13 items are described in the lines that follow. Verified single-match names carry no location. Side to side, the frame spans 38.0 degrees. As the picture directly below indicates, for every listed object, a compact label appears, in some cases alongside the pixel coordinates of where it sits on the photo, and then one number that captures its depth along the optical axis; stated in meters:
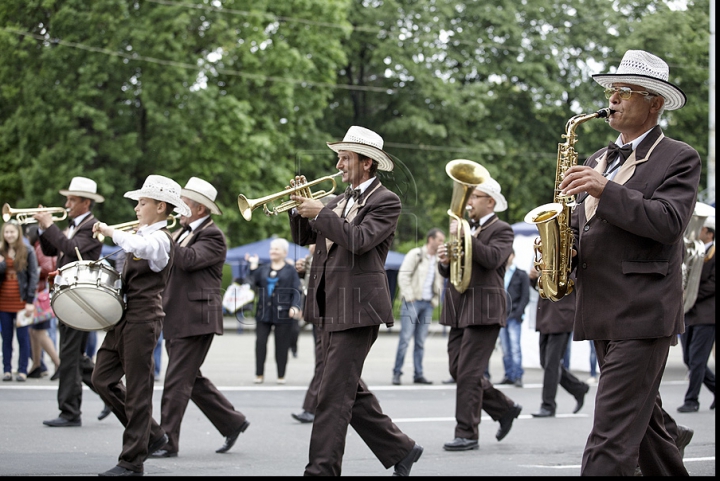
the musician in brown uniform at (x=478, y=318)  8.91
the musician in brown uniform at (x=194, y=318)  8.21
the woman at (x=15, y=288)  13.32
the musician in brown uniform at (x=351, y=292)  6.36
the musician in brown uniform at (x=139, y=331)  7.02
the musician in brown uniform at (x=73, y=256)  9.27
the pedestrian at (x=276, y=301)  14.42
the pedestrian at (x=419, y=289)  15.63
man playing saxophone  5.22
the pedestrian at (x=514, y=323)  15.01
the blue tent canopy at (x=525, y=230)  17.17
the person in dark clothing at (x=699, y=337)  11.81
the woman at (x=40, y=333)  13.70
